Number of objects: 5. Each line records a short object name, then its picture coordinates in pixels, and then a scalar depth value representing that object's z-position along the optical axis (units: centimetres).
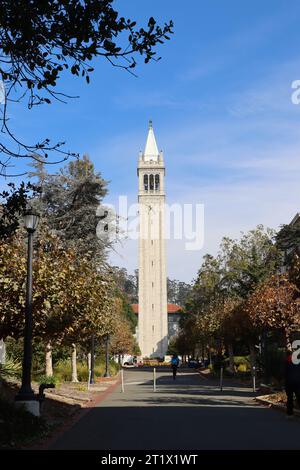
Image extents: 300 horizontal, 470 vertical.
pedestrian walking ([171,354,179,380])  4131
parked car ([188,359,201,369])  7069
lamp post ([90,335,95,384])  3381
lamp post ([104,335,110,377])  4408
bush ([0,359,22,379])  2071
